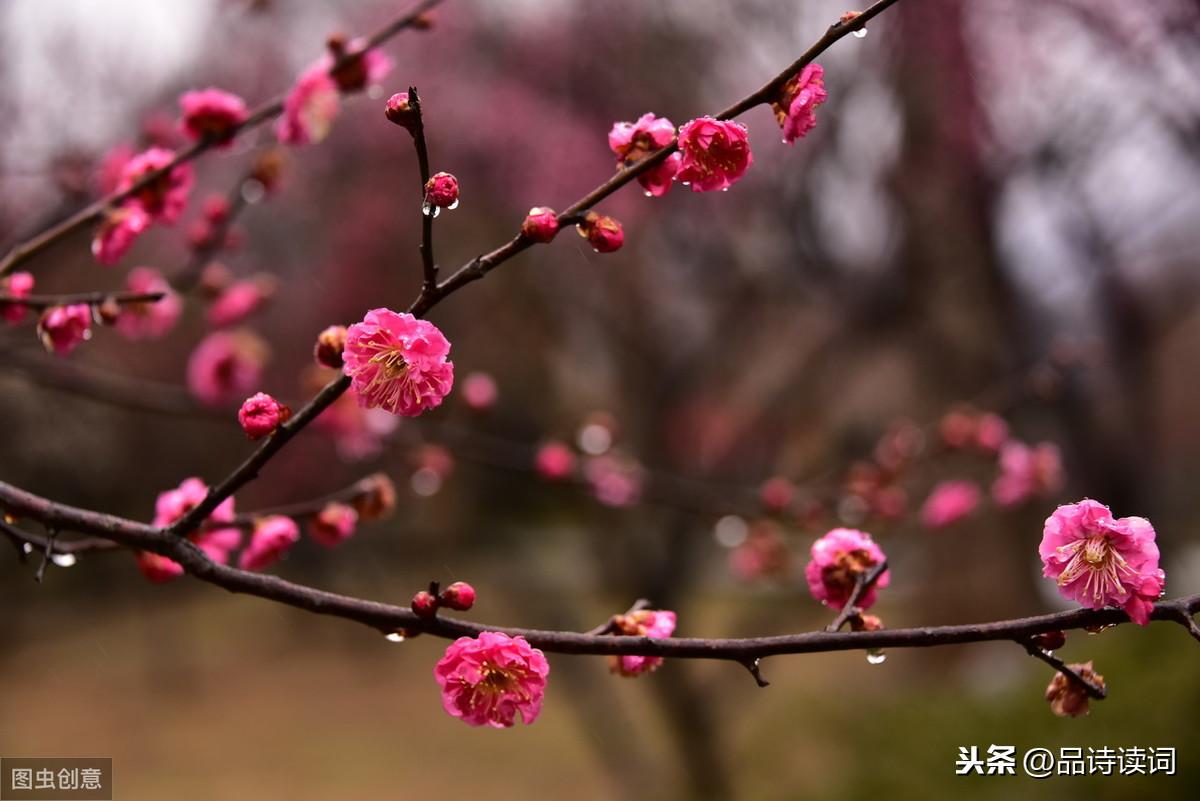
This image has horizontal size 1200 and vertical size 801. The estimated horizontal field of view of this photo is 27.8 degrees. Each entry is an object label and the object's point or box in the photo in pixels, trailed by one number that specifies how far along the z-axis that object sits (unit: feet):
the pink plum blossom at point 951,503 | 3.67
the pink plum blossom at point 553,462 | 3.40
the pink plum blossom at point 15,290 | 2.04
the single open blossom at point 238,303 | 3.12
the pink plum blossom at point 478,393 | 3.21
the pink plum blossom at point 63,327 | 2.02
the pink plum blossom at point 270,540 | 2.02
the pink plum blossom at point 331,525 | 2.08
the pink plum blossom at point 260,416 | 1.78
